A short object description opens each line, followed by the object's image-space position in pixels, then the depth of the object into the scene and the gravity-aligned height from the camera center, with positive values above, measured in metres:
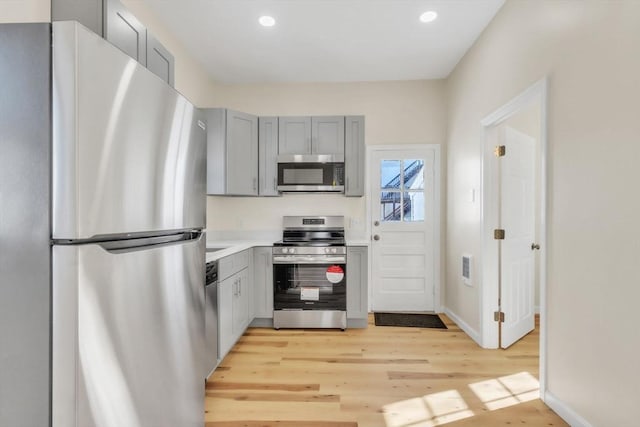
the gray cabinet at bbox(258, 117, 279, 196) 3.71 +0.69
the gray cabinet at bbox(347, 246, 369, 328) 3.40 -0.78
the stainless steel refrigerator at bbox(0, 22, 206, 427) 0.84 -0.04
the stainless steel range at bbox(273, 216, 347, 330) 3.40 -0.78
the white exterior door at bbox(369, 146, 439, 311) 3.95 -0.18
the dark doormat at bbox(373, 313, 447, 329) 3.52 -1.23
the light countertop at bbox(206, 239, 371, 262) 2.65 -0.34
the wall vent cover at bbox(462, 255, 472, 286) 3.19 -0.58
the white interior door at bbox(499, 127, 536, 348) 2.91 -0.21
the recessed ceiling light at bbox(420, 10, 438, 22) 2.63 +1.66
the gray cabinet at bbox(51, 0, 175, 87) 1.35 +0.87
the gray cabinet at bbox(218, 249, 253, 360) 2.51 -0.76
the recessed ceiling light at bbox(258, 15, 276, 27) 2.68 +1.65
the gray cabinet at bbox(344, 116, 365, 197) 3.66 +0.72
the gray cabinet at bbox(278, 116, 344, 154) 3.68 +0.90
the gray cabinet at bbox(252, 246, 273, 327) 3.43 -0.76
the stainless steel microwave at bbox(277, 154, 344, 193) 3.64 +0.47
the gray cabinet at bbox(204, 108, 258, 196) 3.38 +0.65
